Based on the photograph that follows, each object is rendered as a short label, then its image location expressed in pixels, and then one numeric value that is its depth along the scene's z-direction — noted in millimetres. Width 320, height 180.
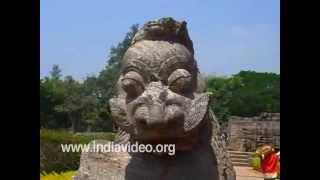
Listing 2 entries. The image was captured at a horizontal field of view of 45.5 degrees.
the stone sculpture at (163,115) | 2454
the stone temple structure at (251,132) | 9667
